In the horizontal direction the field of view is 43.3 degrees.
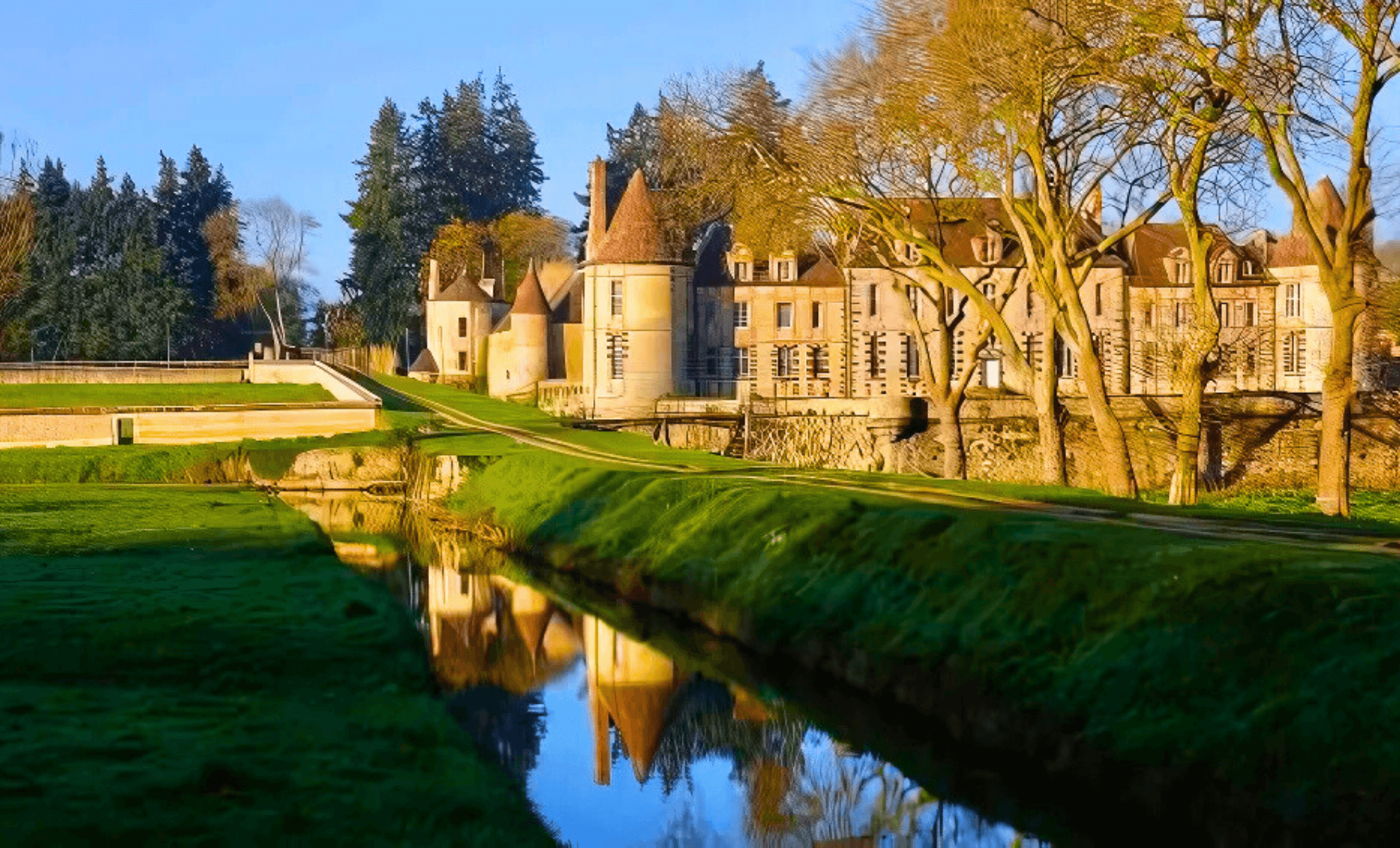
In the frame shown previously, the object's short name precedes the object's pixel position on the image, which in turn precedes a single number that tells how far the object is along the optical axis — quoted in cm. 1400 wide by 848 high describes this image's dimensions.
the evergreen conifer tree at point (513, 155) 13112
